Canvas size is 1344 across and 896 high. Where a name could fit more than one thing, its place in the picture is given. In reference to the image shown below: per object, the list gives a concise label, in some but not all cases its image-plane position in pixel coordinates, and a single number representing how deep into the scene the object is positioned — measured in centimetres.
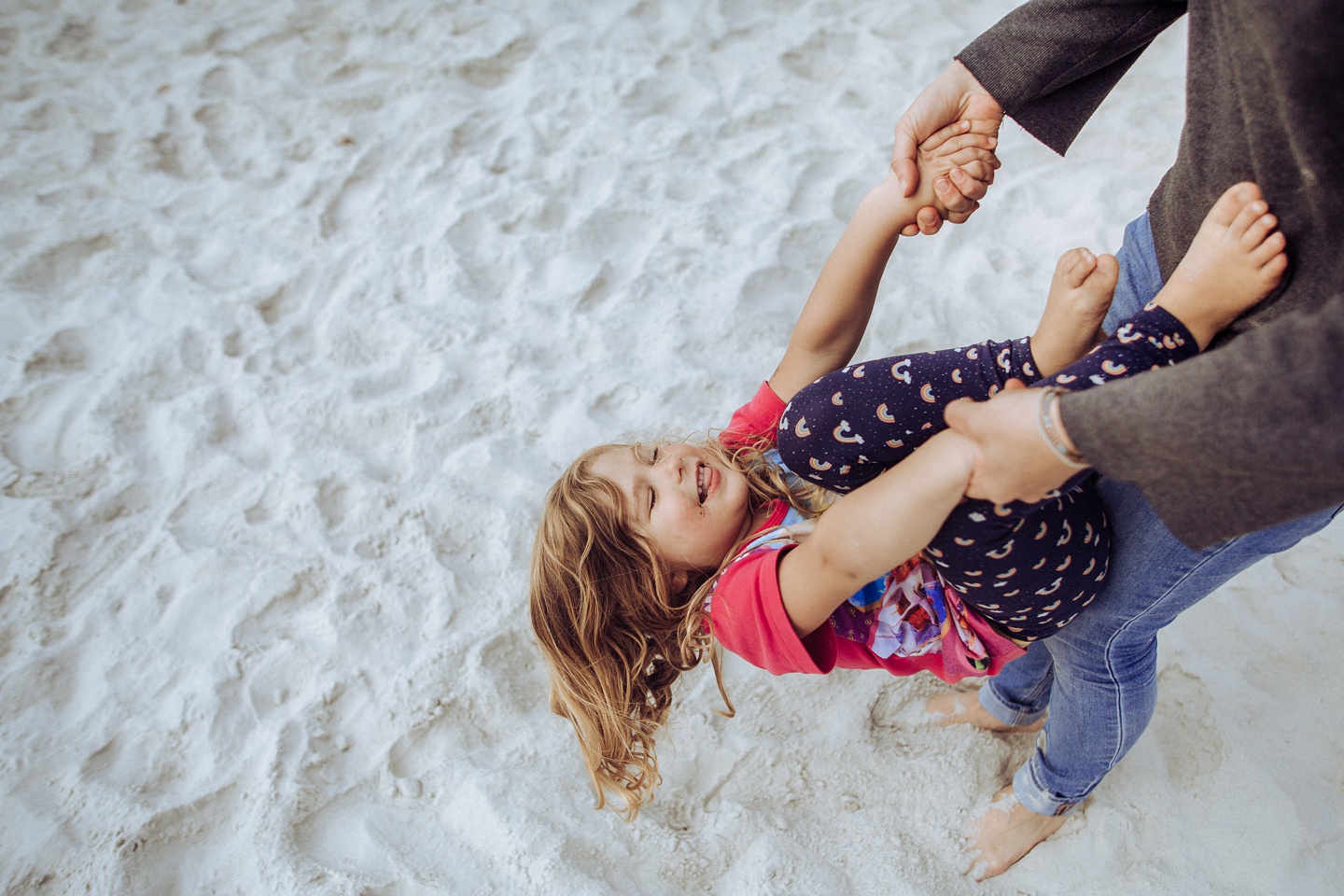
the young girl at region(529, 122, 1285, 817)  107
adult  76
